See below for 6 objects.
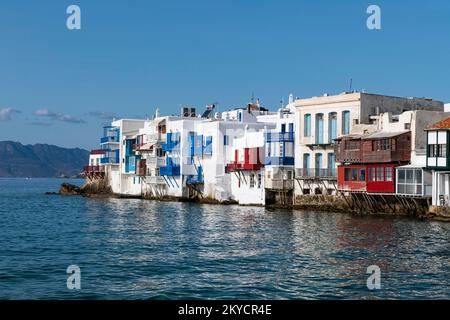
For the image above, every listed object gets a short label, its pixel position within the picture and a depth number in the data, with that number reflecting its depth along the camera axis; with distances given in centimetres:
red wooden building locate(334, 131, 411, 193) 5612
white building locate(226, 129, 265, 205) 7350
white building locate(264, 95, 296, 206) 7006
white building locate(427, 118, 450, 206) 5066
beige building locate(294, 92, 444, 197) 6438
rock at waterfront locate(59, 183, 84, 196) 12018
